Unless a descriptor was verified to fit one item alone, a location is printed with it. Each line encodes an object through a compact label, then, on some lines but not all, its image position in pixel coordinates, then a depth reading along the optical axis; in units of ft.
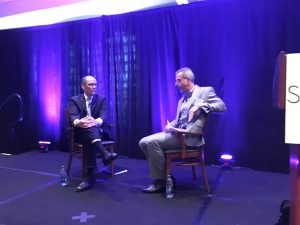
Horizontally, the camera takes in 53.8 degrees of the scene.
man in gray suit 8.37
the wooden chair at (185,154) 8.32
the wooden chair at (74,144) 9.80
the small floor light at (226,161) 10.99
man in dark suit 9.05
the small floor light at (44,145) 14.66
